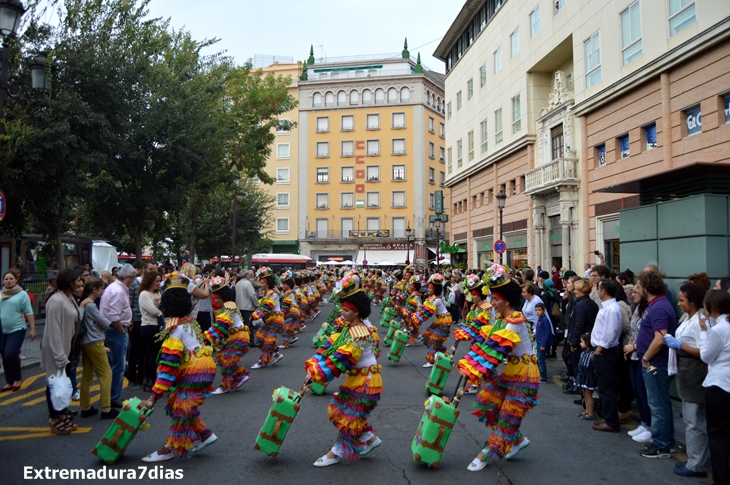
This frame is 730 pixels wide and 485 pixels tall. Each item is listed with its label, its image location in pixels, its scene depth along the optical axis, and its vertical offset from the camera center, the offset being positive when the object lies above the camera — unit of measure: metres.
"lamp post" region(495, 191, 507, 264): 22.88 +2.22
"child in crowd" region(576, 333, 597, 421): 7.47 -1.56
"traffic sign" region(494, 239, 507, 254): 21.62 +0.35
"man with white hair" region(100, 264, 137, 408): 7.63 -0.97
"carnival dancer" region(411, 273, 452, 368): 11.52 -1.28
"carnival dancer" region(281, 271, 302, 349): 13.45 -1.34
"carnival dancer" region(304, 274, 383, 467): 5.52 -1.25
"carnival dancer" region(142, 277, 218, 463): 5.66 -1.22
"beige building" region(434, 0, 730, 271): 15.91 +5.34
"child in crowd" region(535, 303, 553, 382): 10.01 -1.36
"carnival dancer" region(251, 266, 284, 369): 11.26 -1.39
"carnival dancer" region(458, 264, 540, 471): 5.45 -1.13
